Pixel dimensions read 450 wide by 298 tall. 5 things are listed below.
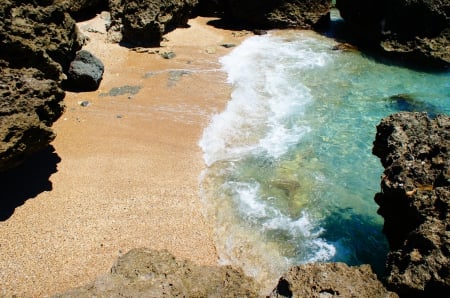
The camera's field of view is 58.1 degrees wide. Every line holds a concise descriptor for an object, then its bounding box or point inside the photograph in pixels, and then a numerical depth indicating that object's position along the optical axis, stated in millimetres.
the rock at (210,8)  19016
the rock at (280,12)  17922
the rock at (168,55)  13882
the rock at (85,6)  15185
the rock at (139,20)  14439
